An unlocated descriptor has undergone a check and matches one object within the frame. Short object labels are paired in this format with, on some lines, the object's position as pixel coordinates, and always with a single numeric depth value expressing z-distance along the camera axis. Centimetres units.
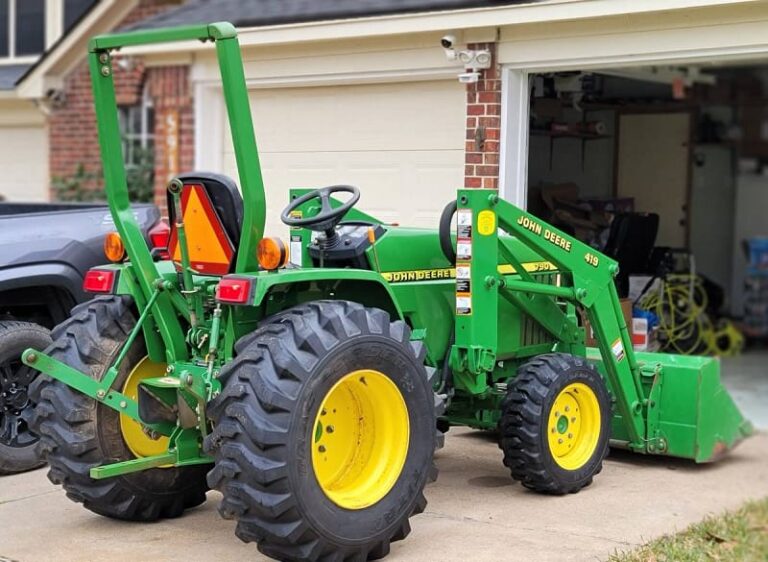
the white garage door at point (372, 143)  916
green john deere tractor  473
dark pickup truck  688
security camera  871
